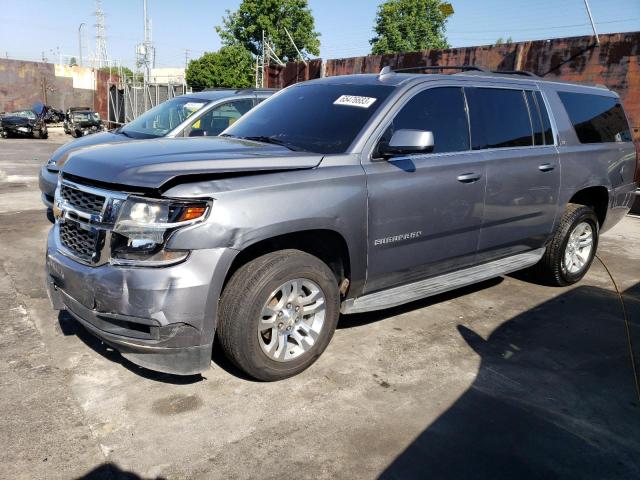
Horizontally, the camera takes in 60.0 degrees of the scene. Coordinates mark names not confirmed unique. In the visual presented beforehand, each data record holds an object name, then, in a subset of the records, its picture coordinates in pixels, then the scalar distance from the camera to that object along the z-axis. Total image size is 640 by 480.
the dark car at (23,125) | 24.14
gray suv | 2.93
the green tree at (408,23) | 53.97
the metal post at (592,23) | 12.60
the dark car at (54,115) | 34.12
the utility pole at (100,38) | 55.55
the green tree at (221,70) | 46.34
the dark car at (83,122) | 25.50
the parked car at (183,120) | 6.90
